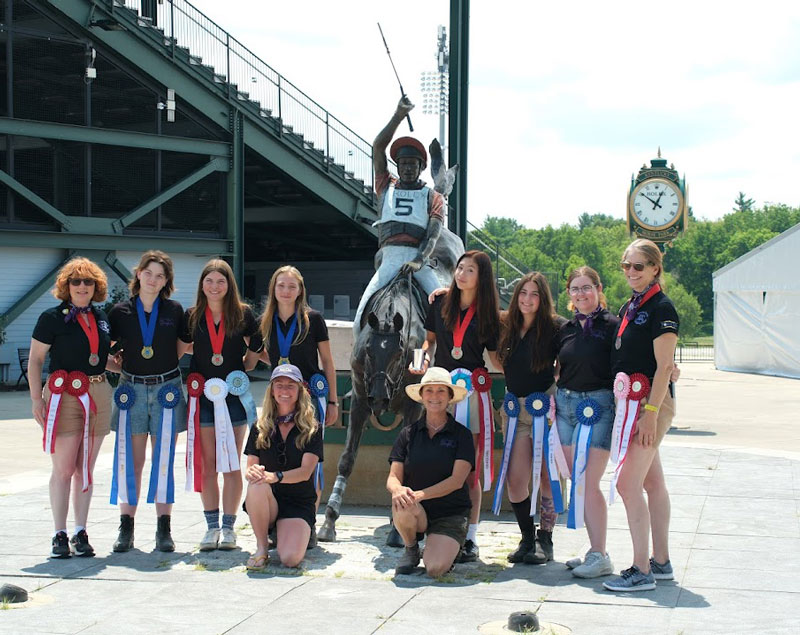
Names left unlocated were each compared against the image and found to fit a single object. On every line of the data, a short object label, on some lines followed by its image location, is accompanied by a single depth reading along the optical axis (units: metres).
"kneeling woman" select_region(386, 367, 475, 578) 6.23
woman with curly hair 6.70
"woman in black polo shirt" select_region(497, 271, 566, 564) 6.64
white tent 26.73
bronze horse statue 7.19
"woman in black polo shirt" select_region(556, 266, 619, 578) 6.23
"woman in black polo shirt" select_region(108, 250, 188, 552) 6.95
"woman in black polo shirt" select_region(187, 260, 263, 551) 6.96
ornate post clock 16.38
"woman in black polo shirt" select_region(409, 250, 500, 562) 6.94
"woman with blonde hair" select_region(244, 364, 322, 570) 6.49
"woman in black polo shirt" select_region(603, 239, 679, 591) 5.82
